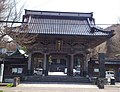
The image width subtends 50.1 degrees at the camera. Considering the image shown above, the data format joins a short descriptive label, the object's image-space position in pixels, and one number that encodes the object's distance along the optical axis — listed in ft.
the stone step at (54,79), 50.41
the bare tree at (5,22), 24.87
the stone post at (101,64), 47.71
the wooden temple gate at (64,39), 50.86
